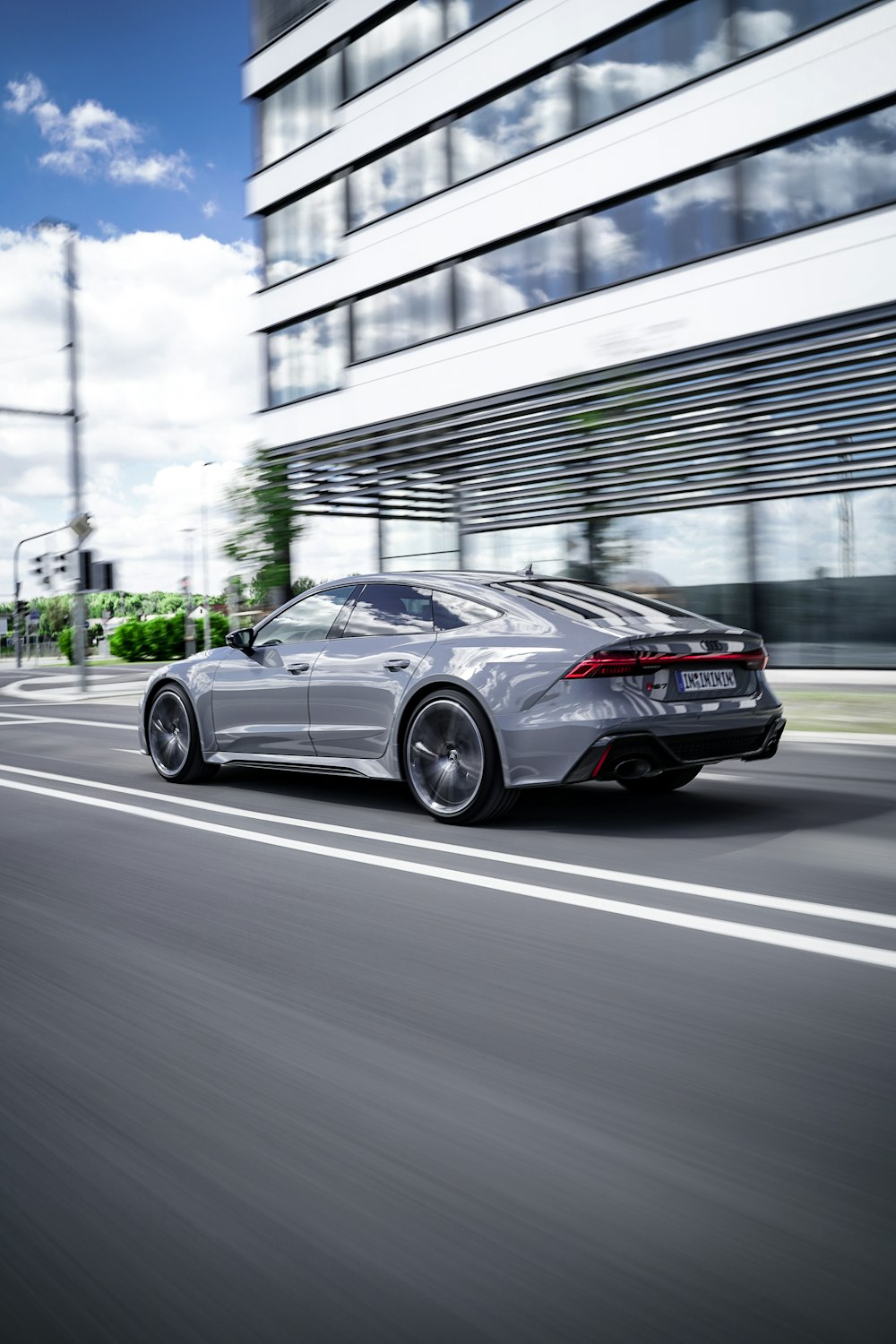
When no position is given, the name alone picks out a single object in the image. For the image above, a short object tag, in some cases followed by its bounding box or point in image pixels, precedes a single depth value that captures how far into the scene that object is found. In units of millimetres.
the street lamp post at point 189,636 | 41219
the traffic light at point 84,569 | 21953
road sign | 21828
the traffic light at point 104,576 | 21625
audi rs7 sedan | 5727
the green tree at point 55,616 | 108438
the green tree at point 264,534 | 23359
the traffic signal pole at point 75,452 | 22891
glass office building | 17266
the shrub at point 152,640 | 46281
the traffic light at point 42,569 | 31475
